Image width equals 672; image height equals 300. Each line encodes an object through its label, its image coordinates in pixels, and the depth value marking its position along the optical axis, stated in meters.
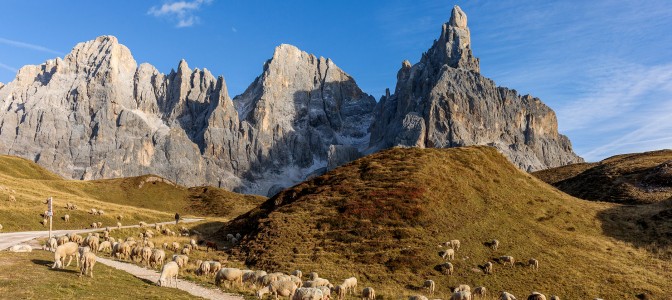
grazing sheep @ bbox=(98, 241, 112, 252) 49.09
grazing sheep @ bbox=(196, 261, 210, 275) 39.81
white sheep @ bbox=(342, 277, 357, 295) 38.31
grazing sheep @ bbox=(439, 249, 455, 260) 49.25
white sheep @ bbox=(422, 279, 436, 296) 42.47
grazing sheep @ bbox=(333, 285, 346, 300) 35.61
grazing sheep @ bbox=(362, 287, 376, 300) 36.25
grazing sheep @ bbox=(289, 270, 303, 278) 42.31
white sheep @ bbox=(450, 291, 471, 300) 35.53
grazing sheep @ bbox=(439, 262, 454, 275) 46.53
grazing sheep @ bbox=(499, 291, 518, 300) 36.67
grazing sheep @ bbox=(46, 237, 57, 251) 44.63
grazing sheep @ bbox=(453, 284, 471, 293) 39.27
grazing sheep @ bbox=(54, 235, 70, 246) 48.62
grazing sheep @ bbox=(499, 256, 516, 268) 48.38
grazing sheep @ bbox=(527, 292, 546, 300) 37.75
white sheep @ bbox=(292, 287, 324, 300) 30.14
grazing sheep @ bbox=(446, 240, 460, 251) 51.48
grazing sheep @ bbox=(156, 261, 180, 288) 32.25
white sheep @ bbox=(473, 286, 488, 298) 40.56
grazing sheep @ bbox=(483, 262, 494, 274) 46.91
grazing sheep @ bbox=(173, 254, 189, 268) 42.60
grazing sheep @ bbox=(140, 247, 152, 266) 42.53
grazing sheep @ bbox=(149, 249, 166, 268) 41.56
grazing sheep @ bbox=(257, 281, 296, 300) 32.84
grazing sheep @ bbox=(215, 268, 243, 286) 36.06
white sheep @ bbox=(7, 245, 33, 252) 39.75
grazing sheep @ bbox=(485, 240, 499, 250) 51.64
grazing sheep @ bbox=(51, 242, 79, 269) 32.07
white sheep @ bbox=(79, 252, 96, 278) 29.77
